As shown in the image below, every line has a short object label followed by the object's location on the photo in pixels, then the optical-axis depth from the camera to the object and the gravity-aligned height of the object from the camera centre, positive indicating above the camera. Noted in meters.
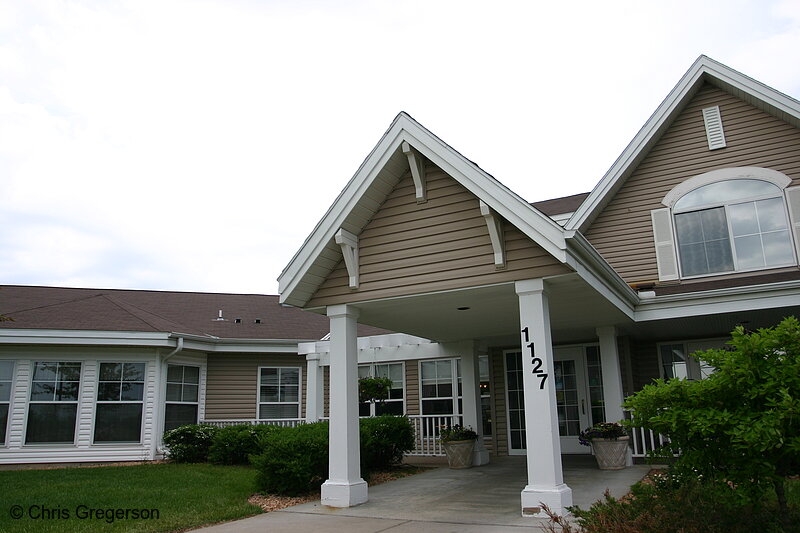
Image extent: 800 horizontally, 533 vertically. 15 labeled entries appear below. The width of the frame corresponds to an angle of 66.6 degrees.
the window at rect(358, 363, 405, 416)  16.30 +0.58
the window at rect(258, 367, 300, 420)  16.36 +0.62
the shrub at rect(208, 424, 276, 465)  12.78 -0.55
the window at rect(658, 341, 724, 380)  11.96 +0.87
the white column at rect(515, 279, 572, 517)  6.45 +0.01
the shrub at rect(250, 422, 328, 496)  8.61 -0.65
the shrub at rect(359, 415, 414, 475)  10.52 -0.49
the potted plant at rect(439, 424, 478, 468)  11.31 -0.64
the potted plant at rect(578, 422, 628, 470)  9.97 -0.60
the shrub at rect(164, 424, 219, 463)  13.50 -0.52
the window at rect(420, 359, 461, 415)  15.57 +0.69
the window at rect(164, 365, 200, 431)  14.67 +0.57
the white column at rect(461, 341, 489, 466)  12.00 +0.34
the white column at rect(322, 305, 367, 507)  7.71 -0.04
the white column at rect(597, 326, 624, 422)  10.37 +0.57
